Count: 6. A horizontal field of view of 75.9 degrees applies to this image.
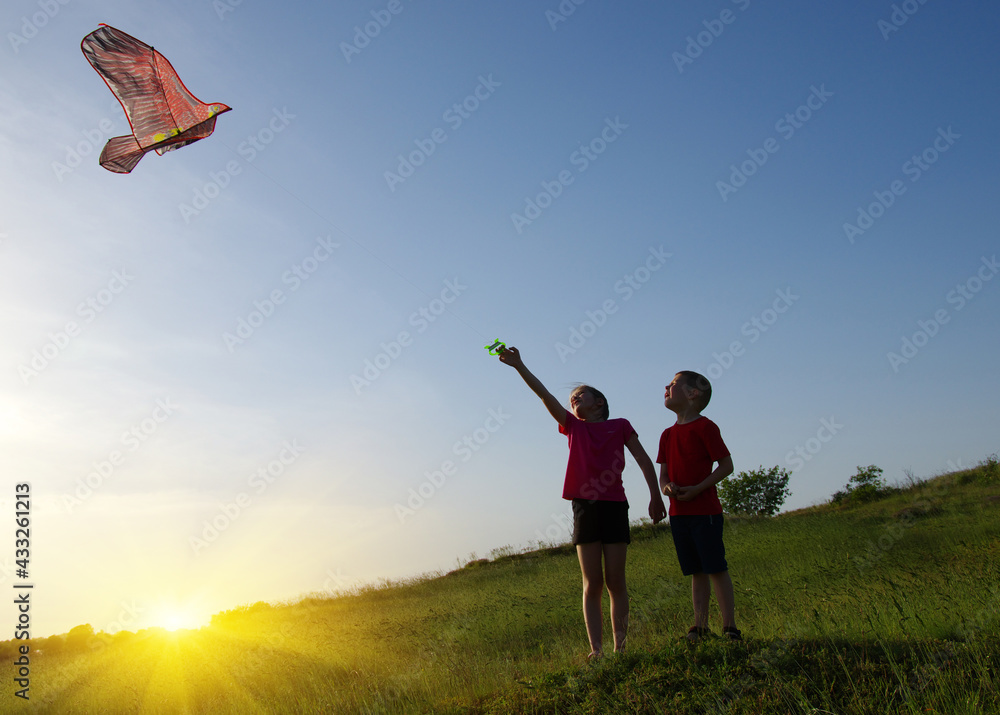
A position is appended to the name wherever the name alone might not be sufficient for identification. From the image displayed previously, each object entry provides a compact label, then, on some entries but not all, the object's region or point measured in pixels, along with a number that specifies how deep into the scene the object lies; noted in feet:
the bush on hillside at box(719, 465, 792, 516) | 125.39
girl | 15.16
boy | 14.51
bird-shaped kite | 20.27
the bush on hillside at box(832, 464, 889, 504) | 87.20
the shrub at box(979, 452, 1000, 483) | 74.01
